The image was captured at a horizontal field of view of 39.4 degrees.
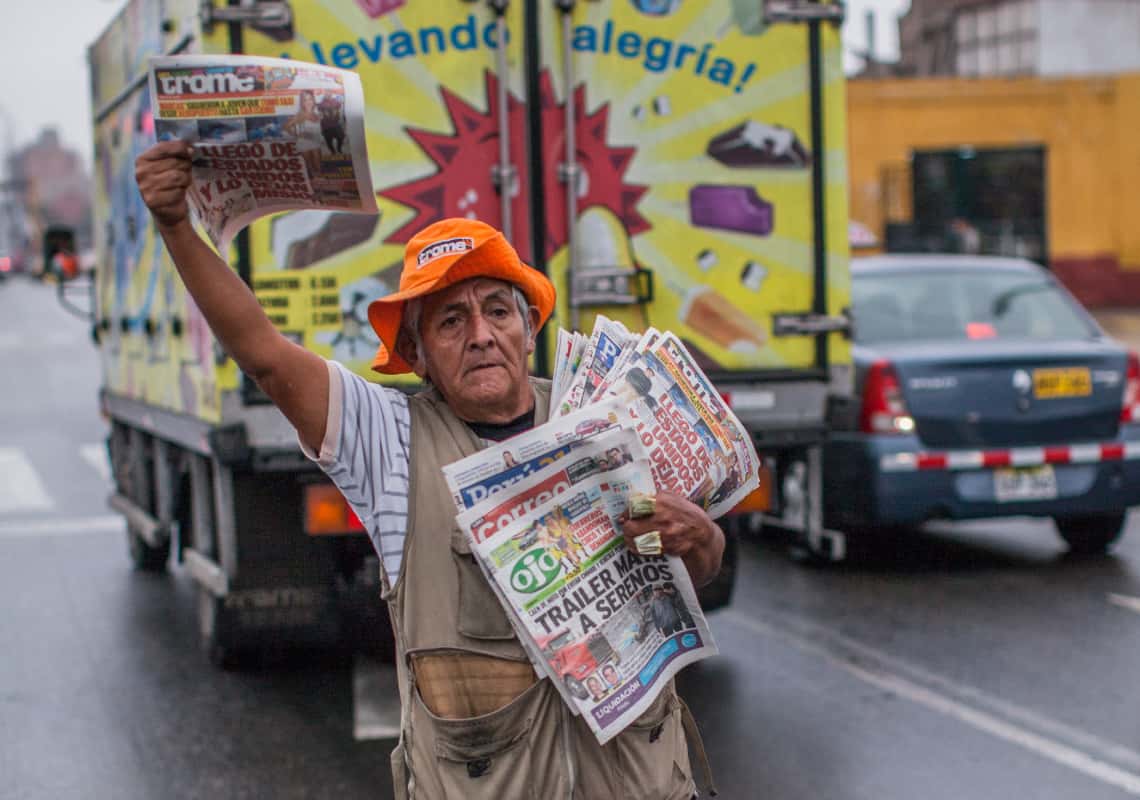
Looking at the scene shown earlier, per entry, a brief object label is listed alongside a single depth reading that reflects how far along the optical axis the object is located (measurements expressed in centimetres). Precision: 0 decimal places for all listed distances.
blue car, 848
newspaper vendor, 260
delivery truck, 600
